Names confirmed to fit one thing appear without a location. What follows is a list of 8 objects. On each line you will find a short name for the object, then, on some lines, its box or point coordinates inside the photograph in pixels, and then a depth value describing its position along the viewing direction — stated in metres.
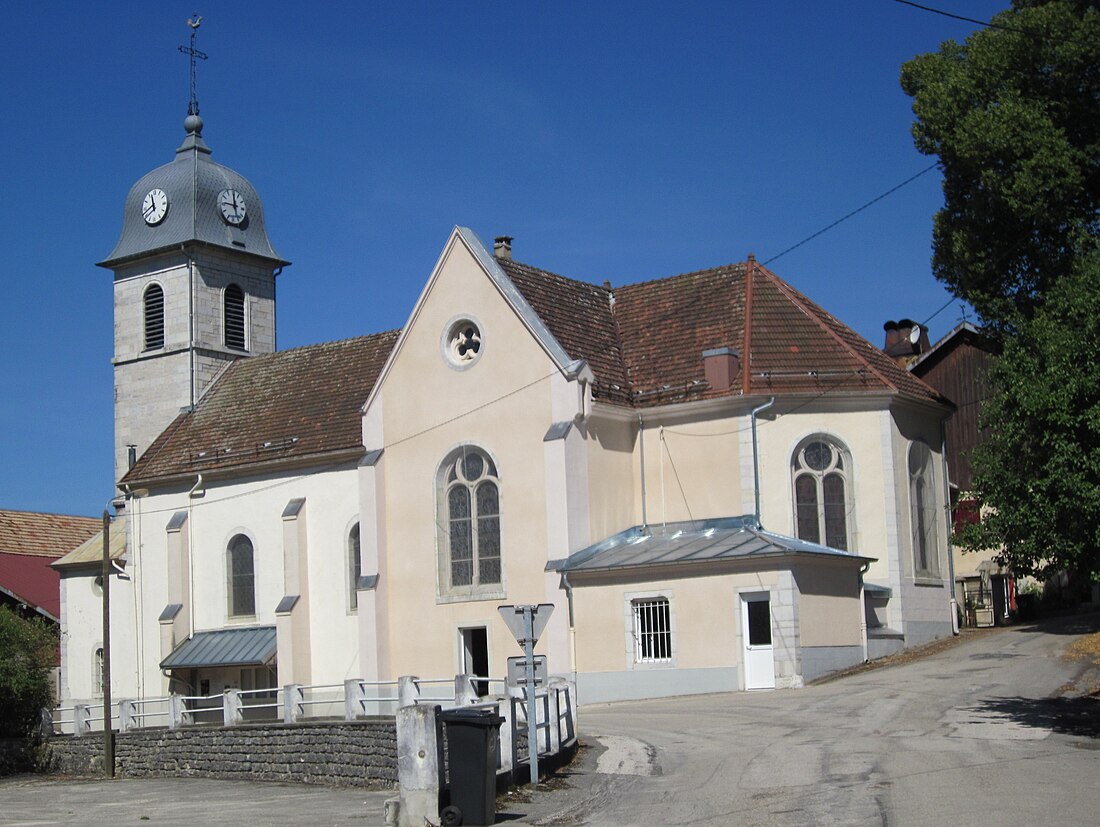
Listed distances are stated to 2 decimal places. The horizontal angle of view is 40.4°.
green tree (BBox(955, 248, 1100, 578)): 21.38
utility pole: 35.44
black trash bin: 17.59
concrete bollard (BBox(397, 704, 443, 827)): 17.50
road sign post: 20.08
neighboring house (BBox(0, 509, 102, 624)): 57.22
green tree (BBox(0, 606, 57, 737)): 40.16
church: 35.78
